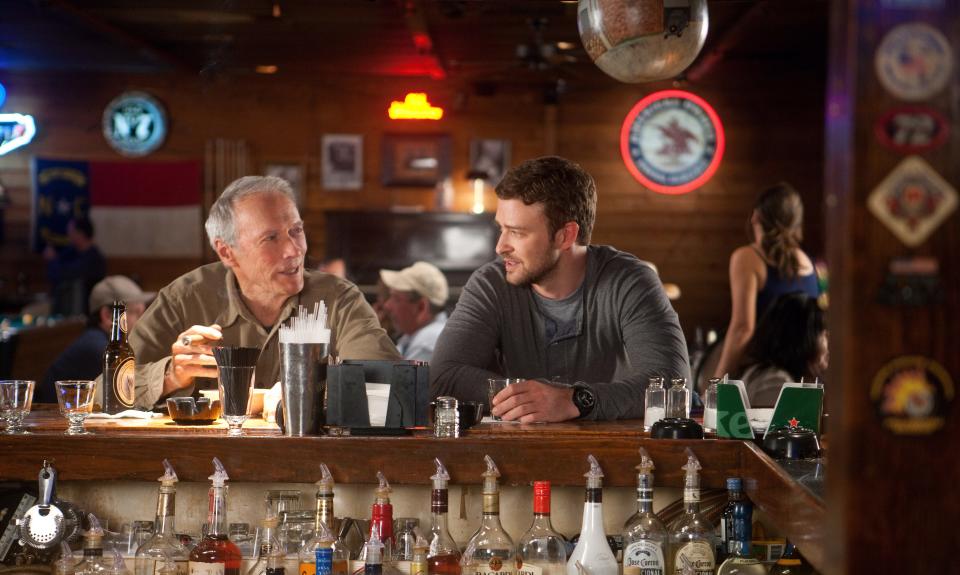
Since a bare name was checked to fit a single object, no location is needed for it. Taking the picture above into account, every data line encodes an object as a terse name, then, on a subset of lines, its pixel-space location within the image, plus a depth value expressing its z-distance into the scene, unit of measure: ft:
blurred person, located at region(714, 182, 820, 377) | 17.78
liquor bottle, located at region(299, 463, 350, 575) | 6.89
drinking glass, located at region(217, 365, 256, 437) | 7.74
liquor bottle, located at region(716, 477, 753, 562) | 7.01
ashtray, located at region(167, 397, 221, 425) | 8.16
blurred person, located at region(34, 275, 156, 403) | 15.38
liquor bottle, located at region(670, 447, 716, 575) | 6.77
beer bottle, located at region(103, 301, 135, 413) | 8.98
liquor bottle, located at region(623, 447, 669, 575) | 6.80
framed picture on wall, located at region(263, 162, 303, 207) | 33.09
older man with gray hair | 10.59
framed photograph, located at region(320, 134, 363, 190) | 33.19
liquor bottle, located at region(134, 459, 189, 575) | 7.06
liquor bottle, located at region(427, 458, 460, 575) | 6.91
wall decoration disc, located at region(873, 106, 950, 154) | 4.09
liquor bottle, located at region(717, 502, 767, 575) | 6.68
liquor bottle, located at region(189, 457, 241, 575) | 6.98
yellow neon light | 28.68
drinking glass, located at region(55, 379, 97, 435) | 7.72
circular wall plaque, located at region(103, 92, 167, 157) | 33.30
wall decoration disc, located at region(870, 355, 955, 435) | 4.17
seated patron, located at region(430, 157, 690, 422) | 10.71
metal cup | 7.56
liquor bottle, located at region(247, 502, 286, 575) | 6.98
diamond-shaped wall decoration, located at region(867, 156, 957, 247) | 4.08
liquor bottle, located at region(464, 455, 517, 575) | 6.77
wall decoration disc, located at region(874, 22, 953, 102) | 4.08
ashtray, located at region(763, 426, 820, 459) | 6.95
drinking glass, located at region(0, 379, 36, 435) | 7.79
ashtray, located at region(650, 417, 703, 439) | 7.47
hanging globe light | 8.66
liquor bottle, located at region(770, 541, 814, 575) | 6.72
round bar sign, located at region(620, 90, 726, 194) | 31.50
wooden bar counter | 7.32
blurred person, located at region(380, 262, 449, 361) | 18.70
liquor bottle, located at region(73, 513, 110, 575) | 7.11
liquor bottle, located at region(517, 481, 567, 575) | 6.96
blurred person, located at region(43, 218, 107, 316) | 31.78
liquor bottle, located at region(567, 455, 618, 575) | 6.84
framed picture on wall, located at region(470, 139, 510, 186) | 32.95
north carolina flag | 33.37
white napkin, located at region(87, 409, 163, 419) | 8.82
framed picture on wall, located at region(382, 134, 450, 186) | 33.06
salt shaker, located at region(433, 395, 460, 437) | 7.59
